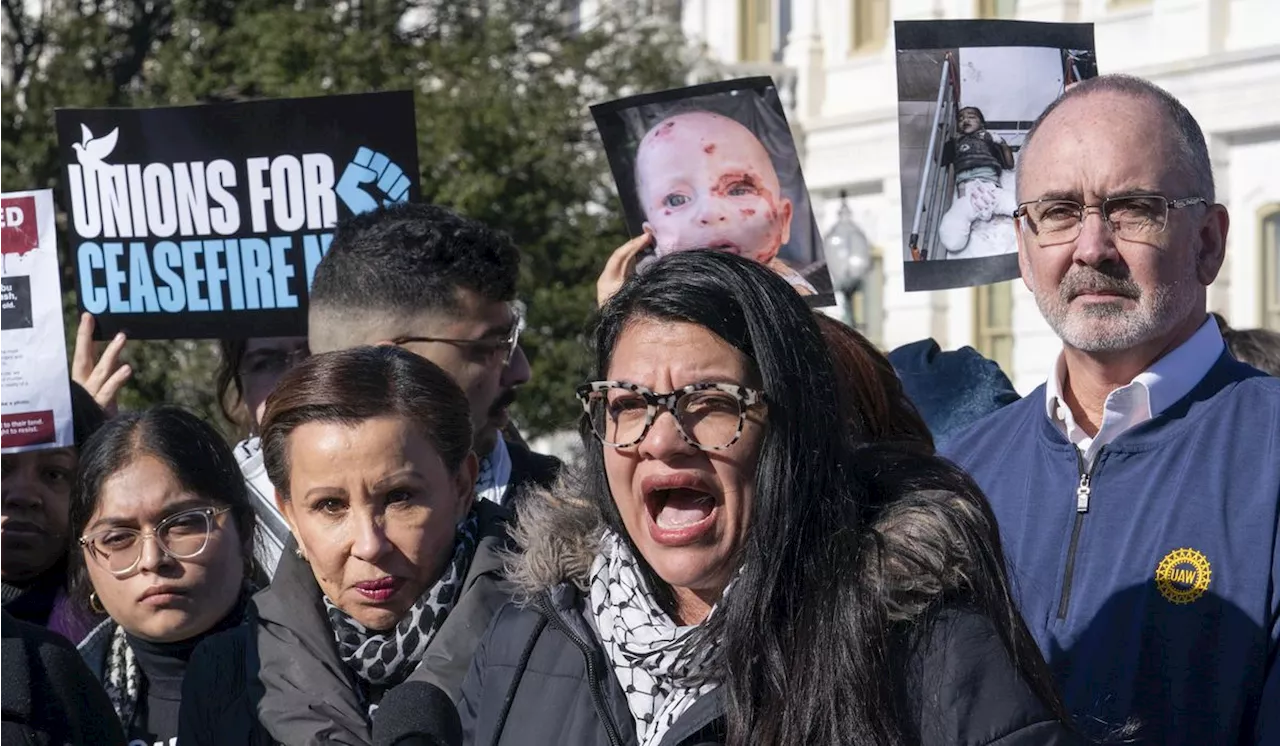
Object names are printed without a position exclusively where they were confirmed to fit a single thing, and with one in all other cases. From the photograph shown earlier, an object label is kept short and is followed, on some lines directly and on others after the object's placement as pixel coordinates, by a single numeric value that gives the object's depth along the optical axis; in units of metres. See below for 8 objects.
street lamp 18.06
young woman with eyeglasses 4.25
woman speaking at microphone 2.77
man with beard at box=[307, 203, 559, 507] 4.51
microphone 2.89
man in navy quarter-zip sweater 3.29
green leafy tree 18.69
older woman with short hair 3.66
